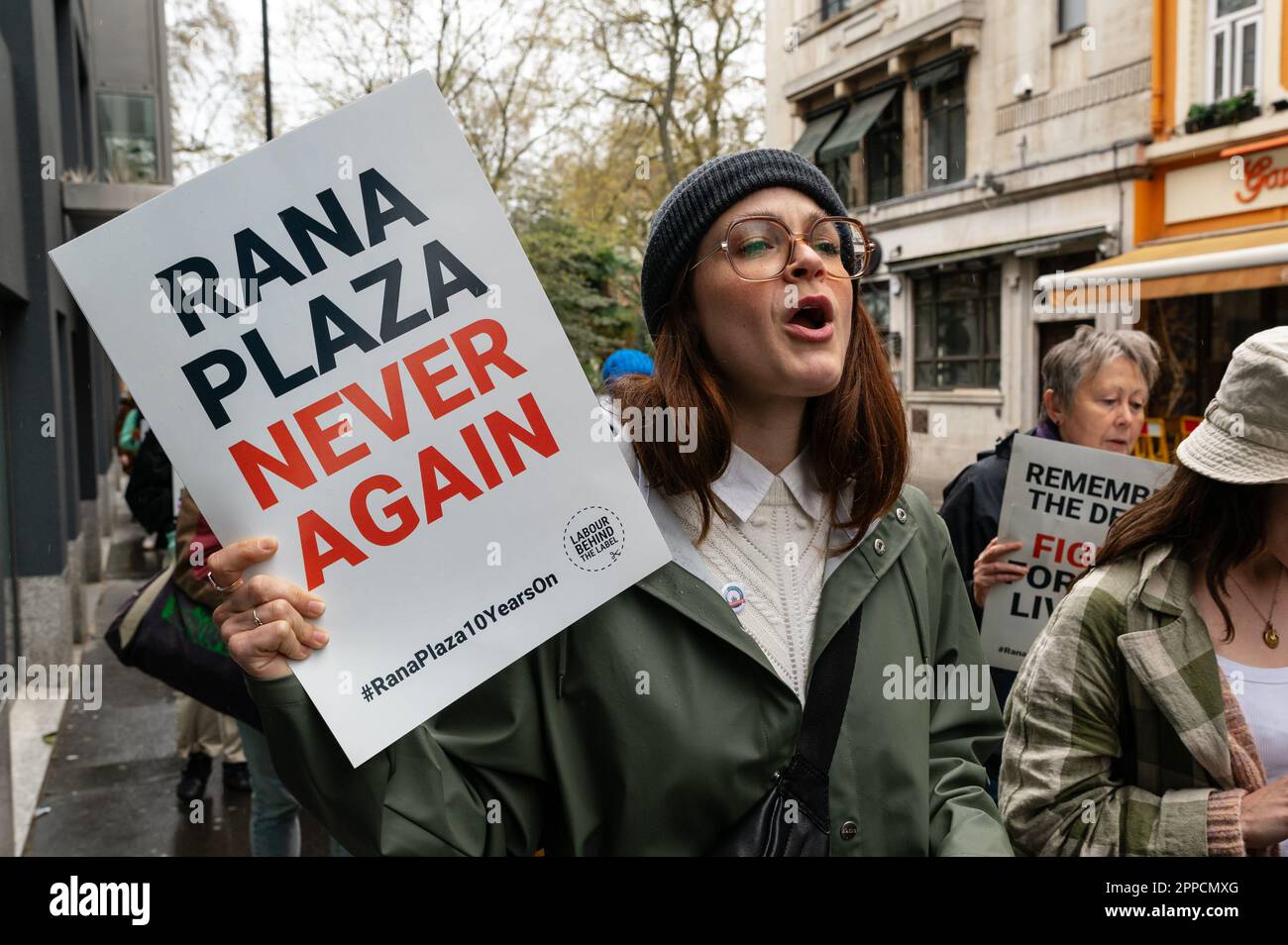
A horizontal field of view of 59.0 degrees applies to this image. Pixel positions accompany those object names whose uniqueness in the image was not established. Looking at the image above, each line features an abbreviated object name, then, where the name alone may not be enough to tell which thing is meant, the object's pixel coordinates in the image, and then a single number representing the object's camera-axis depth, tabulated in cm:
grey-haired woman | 351
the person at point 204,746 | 542
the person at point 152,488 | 670
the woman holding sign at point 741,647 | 155
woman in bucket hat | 182
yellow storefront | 1363
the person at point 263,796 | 383
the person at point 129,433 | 1102
